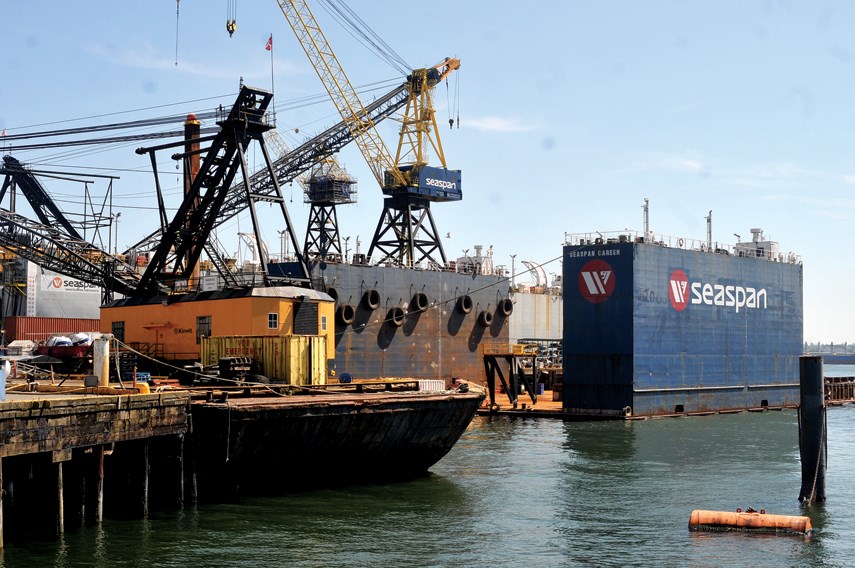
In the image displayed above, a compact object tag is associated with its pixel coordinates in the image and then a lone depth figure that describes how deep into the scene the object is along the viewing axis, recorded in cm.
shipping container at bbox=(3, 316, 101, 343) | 8081
